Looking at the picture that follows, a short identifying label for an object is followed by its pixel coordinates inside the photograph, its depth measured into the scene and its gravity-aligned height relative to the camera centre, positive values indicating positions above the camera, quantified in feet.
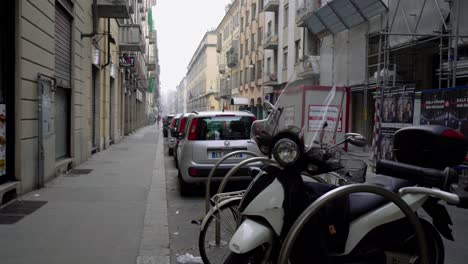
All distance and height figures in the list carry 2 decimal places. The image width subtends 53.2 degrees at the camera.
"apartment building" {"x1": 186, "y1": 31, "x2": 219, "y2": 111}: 262.06 +26.74
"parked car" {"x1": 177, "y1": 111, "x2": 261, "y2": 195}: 27.89 -1.52
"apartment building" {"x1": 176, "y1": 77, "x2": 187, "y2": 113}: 476.62 +23.17
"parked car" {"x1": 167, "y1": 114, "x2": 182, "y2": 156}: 55.83 -3.20
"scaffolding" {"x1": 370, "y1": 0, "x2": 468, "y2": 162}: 41.58 +8.22
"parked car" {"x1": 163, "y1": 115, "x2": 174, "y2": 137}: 101.19 -1.47
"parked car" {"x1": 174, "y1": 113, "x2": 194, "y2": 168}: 46.44 -0.59
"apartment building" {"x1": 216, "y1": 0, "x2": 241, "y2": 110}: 173.58 +27.13
